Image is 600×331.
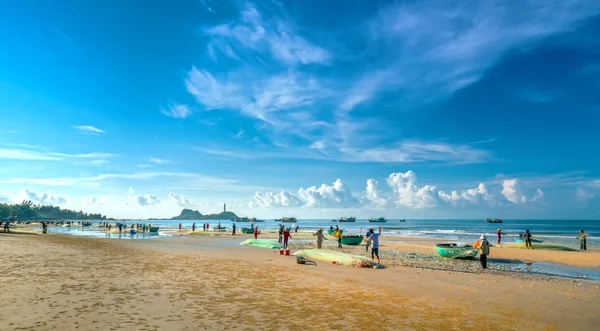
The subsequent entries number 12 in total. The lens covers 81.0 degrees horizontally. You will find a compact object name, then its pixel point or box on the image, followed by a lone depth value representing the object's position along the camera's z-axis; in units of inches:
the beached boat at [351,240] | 1596.9
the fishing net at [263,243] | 1358.3
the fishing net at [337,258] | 802.8
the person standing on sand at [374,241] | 892.0
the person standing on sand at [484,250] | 864.9
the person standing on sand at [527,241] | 1506.4
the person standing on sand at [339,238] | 1442.3
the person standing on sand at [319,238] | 1243.2
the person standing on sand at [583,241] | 1542.4
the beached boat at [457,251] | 1050.1
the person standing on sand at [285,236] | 1195.1
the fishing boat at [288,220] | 7610.2
